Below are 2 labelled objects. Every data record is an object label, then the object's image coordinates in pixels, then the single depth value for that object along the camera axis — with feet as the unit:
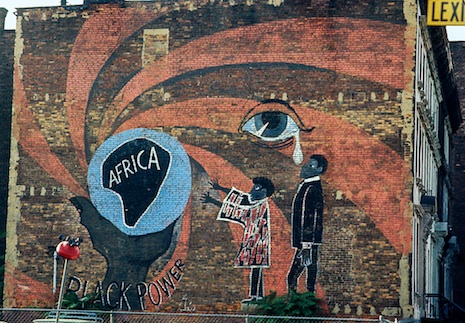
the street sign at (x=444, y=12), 105.09
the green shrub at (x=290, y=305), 97.66
